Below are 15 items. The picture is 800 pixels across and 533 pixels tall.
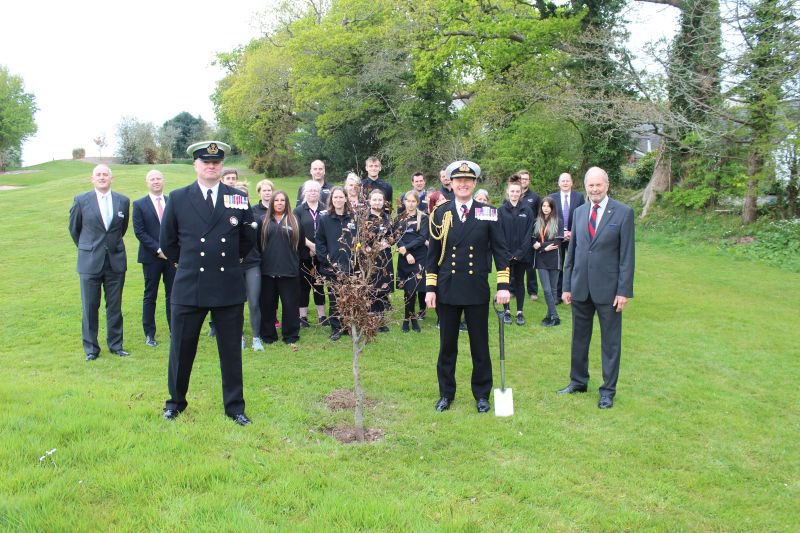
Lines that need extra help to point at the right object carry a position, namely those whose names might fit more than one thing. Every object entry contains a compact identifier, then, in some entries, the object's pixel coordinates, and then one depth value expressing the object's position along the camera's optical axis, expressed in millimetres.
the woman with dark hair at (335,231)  8062
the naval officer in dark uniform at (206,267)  4938
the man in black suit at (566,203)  9531
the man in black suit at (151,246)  7664
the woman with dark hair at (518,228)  9219
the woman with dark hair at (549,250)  9062
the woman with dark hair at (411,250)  8570
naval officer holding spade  5566
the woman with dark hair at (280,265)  7945
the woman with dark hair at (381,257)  7805
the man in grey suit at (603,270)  5762
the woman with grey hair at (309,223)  8609
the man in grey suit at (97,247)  7168
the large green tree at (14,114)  47406
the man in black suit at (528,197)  9488
